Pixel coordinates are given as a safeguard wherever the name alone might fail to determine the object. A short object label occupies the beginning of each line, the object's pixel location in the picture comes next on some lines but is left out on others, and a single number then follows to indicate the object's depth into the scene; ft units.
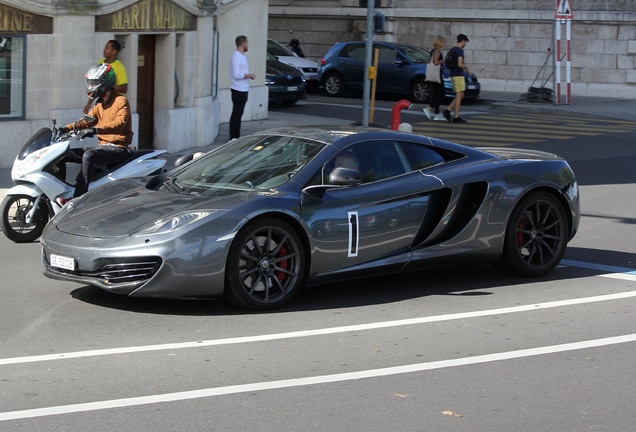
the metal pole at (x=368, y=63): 65.77
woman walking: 80.77
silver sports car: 25.96
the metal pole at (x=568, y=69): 88.82
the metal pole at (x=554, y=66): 90.01
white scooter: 35.99
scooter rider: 37.55
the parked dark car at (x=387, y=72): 96.43
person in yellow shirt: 43.45
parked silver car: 101.06
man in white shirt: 62.28
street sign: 86.63
